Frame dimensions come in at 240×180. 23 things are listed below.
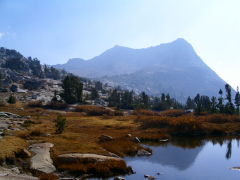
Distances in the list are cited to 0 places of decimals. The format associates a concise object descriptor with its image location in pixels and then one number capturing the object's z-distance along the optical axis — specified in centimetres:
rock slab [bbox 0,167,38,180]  2718
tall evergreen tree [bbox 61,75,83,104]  14138
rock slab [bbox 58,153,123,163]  3709
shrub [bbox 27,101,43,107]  12912
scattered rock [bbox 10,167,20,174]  3076
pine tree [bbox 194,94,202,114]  11932
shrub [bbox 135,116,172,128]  8306
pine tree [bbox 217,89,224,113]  12306
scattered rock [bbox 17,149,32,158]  3661
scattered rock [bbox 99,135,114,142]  5793
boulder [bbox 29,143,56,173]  3344
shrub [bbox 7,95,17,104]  13038
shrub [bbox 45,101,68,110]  12662
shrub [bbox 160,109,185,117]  12491
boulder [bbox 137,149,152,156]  4783
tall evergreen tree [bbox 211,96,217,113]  12225
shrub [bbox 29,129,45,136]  5533
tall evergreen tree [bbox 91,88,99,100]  17660
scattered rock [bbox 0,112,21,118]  7766
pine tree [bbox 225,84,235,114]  11912
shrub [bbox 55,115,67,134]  6052
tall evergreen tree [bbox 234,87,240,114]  14925
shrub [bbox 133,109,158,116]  12333
